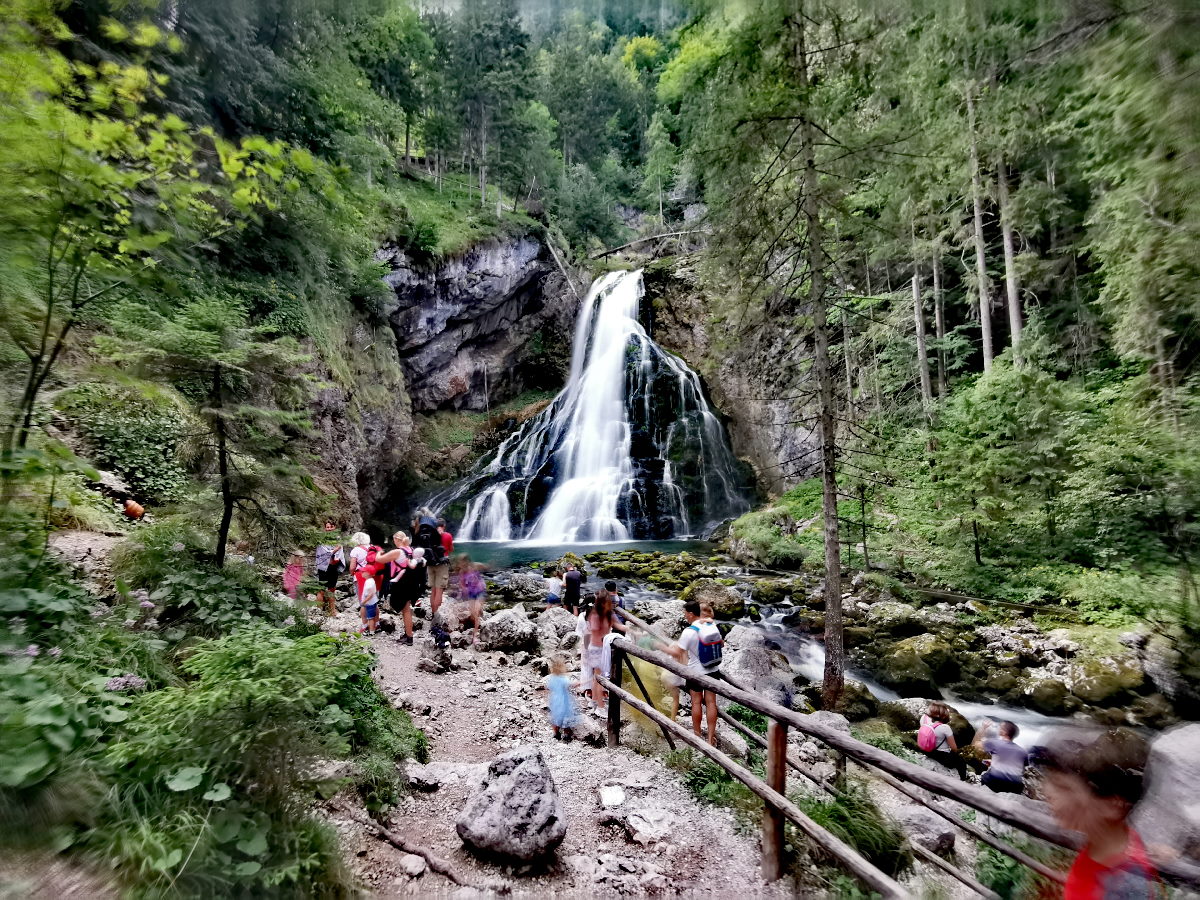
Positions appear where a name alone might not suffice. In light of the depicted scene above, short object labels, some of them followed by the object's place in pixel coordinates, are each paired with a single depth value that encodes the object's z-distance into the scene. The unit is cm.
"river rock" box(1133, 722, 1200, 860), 306
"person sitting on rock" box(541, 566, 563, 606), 1183
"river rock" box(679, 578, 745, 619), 1235
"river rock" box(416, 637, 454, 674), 693
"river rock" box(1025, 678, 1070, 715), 807
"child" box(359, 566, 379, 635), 788
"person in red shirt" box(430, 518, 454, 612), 866
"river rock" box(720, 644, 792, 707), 789
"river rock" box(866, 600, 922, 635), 1094
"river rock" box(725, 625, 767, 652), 930
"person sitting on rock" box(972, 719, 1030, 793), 592
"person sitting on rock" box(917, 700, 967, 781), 665
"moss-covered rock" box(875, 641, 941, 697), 880
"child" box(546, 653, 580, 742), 538
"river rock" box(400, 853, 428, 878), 293
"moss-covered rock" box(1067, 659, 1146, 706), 796
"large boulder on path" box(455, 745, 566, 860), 315
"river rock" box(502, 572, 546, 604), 1302
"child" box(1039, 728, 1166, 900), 174
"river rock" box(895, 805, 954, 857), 410
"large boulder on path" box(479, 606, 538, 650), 845
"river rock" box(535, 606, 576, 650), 910
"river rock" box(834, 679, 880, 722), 782
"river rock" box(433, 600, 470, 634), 899
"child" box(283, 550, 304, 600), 693
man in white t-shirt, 543
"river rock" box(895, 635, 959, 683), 917
